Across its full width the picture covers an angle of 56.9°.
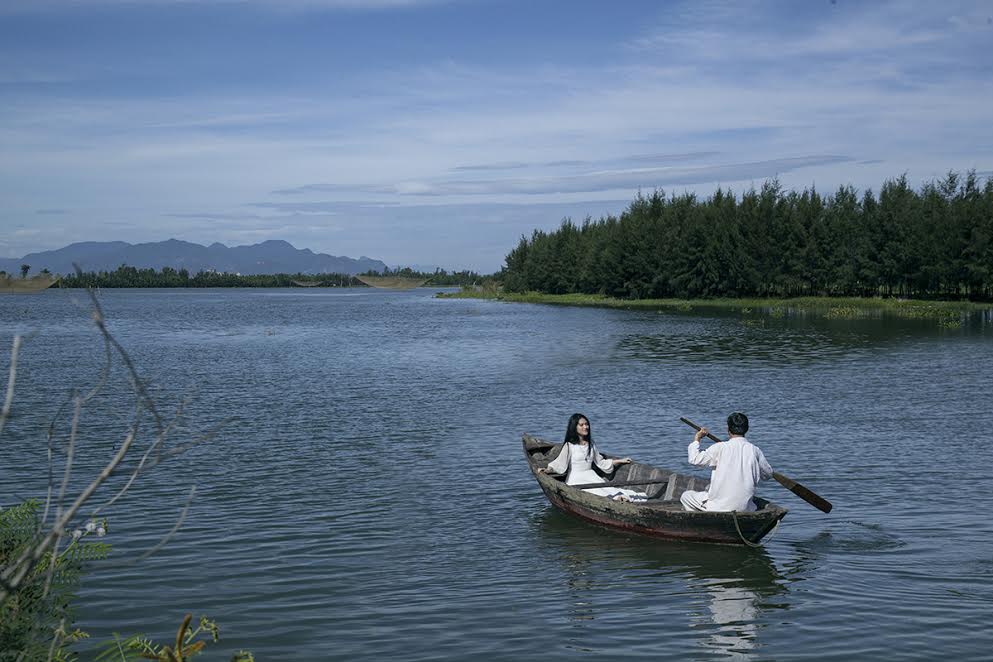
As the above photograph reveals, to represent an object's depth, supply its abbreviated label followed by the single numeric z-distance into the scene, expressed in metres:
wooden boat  13.66
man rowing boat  13.71
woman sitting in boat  16.42
